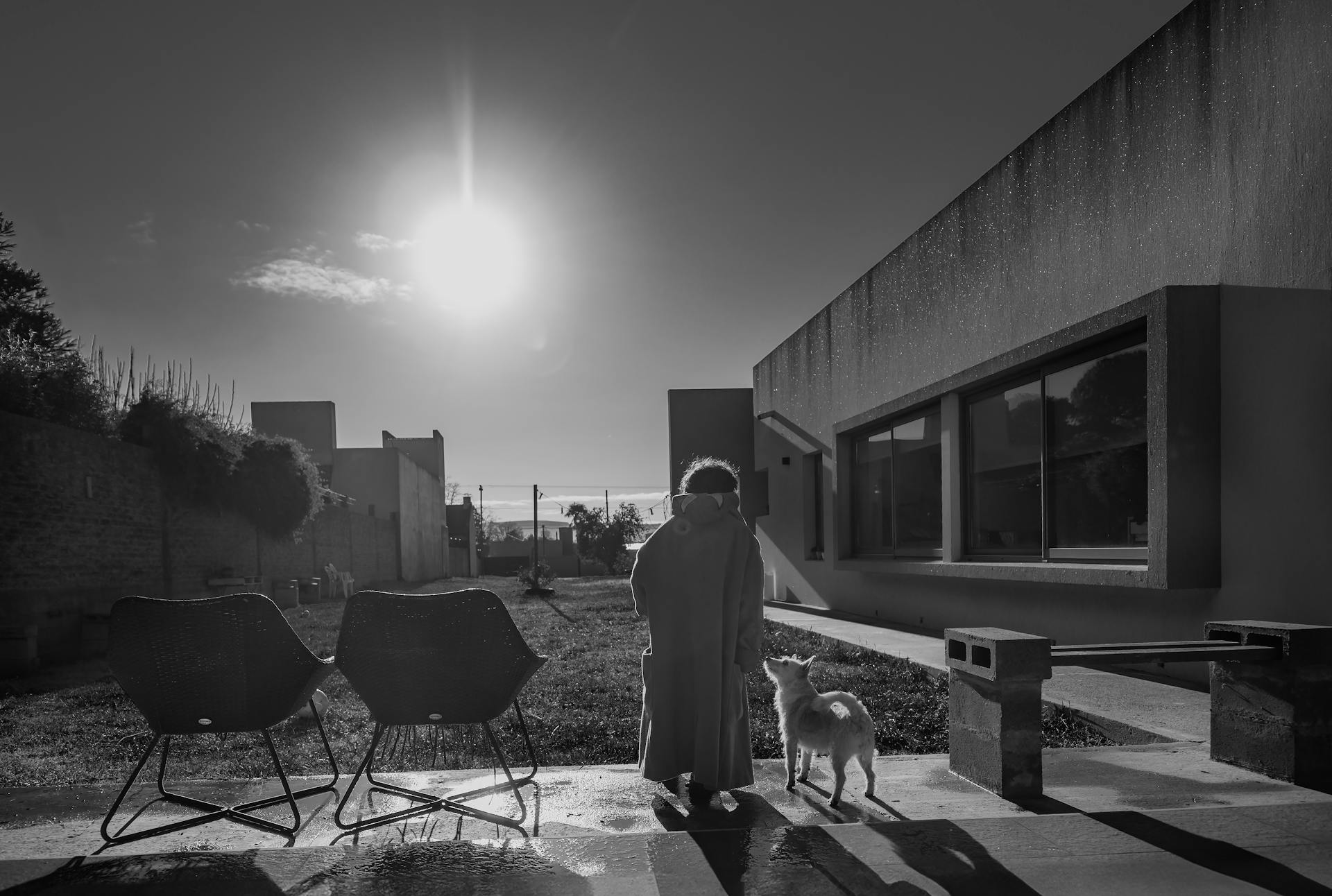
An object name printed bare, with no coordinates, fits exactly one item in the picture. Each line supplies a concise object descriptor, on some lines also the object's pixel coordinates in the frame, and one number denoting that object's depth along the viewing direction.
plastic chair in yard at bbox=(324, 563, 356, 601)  22.94
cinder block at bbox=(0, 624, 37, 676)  9.11
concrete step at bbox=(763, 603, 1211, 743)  4.86
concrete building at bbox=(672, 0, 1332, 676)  5.46
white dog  3.56
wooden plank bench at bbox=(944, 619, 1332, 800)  3.68
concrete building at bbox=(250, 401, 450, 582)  34.53
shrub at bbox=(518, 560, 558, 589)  25.02
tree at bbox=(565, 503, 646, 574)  51.69
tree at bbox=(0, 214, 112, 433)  13.16
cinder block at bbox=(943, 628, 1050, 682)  3.68
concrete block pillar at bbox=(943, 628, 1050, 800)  3.67
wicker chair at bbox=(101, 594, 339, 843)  3.42
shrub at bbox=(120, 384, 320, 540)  14.03
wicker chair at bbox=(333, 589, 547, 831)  3.53
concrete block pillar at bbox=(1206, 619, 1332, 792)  3.73
